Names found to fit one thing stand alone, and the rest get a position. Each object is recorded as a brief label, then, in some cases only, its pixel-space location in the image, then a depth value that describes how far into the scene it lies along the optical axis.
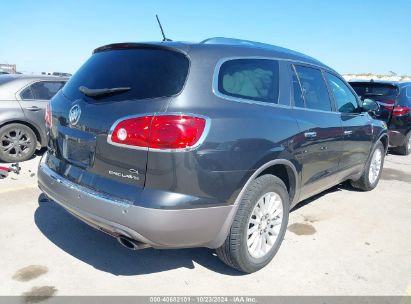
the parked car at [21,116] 6.25
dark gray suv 2.48
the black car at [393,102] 7.92
